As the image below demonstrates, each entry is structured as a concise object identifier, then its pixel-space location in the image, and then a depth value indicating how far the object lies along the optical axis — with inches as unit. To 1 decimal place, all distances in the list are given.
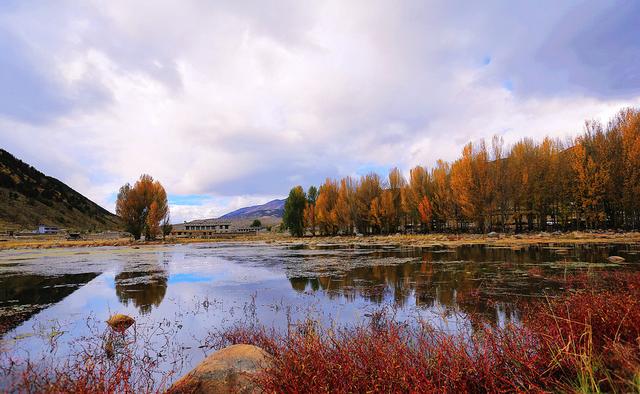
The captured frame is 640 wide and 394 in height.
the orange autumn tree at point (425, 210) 2615.7
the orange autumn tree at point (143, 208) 2834.6
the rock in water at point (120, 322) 379.7
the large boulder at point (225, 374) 199.5
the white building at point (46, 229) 3415.8
